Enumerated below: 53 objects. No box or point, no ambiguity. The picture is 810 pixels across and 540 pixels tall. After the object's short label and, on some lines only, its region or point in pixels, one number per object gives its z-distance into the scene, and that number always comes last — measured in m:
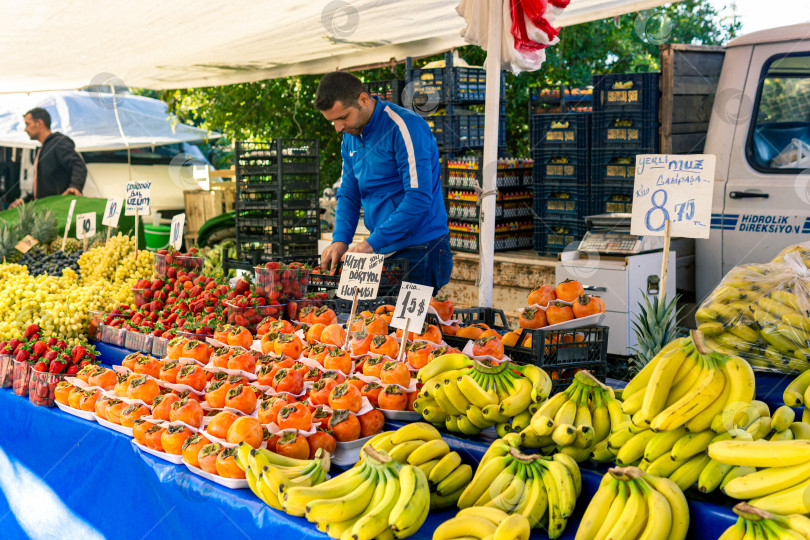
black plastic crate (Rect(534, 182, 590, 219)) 5.94
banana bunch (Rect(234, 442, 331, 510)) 1.81
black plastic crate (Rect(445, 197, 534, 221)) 6.49
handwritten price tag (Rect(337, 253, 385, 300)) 2.84
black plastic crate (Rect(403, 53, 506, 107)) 6.96
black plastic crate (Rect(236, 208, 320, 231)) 5.81
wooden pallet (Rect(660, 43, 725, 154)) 5.36
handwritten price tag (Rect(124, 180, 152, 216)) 4.67
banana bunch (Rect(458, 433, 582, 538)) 1.59
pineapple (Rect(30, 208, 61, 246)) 5.86
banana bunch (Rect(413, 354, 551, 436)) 1.93
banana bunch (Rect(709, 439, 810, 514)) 1.32
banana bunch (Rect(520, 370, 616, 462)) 1.74
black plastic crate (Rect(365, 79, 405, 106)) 7.39
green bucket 9.65
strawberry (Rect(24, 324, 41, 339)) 3.44
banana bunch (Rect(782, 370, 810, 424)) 1.69
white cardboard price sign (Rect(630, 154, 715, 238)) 2.63
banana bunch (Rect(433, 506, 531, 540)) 1.44
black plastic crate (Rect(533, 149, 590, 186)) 5.92
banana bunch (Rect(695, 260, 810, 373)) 2.12
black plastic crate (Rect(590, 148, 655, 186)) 5.63
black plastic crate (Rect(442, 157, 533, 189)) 6.55
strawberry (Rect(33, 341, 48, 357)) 3.20
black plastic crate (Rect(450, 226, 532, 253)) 6.44
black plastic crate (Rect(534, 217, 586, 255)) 5.95
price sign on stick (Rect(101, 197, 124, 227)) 4.89
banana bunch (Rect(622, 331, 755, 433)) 1.58
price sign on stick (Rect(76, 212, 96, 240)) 5.06
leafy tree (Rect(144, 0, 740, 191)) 10.70
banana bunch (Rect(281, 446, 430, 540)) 1.56
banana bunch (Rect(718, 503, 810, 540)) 1.24
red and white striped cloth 3.96
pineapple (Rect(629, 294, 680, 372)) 2.72
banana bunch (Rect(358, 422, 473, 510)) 1.80
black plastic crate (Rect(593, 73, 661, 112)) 5.46
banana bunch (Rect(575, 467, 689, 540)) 1.42
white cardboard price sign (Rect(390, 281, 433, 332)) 2.50
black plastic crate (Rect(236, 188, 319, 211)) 5.76
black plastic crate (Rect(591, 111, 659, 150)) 5.50
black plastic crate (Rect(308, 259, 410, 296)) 3.35
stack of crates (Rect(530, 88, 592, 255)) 5.91
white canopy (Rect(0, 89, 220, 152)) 13.72
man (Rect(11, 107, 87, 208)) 7.29
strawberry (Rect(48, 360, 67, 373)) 3.04
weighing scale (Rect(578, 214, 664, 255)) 4.91
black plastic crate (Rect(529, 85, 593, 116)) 6.22
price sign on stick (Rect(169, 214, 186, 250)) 4.39
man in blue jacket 3.65
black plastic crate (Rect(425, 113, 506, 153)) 6.95
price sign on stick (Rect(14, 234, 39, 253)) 5.52
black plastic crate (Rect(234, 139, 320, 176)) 5.75
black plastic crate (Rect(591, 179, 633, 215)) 5.66
